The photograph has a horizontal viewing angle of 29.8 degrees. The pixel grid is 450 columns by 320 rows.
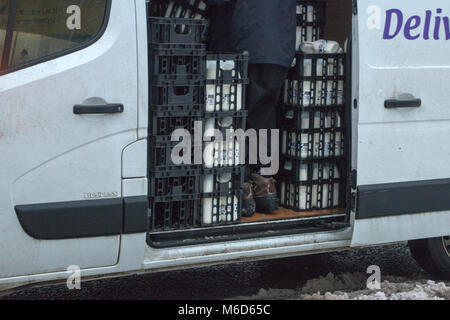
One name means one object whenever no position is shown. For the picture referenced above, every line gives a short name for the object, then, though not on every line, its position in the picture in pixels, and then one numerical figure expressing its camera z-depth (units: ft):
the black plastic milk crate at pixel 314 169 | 18.37
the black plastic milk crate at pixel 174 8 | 17.69
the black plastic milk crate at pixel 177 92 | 15.44
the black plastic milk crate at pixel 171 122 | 15.49
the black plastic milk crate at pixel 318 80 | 18.02
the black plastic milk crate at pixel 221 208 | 16.39
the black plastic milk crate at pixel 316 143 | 18.22
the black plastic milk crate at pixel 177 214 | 15.98
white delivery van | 13.93
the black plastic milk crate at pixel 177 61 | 15.33
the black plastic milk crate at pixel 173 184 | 15.71
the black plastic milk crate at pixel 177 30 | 15.42
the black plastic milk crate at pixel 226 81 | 16.15
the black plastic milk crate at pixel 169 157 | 15.56
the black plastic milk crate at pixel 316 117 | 18.13
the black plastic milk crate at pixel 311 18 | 19.17
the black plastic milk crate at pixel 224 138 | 16.24
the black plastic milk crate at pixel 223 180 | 16.39
